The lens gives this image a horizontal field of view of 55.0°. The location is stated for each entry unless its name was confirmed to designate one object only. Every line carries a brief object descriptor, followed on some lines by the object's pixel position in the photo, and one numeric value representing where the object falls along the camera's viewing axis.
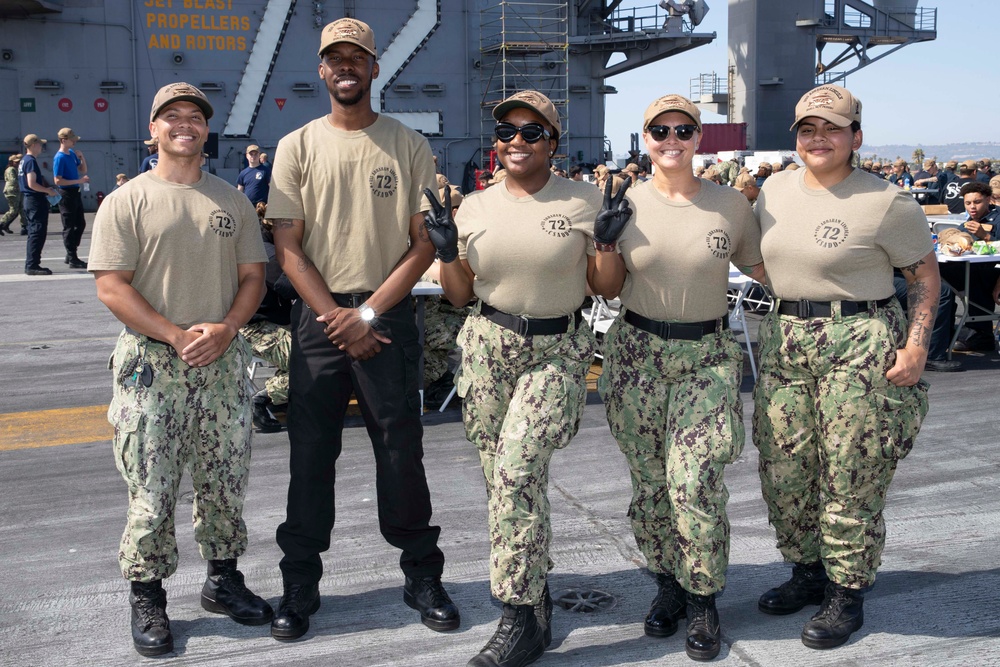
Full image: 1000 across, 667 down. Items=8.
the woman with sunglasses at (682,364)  3.64
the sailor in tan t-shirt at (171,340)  3.70
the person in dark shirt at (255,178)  17.25
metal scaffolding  31.42
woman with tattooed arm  3.73
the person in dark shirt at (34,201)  14.41
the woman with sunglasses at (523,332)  3.60
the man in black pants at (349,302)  3.86
